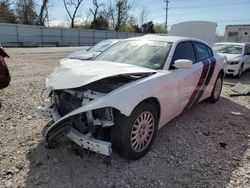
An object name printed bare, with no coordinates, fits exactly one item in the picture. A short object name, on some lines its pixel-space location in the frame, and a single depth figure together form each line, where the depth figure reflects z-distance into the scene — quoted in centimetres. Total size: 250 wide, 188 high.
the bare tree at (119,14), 4239
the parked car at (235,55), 738
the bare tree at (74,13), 3803
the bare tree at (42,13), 3499
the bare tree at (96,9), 4014
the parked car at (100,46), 735
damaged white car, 211
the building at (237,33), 1264
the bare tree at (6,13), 3225
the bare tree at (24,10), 3427
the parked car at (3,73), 344
